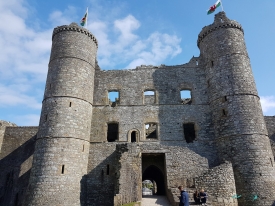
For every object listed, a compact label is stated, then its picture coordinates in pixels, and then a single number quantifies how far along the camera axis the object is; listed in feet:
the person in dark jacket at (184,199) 27.12
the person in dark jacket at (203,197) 34.50
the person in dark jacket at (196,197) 35.44
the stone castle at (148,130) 44.73
